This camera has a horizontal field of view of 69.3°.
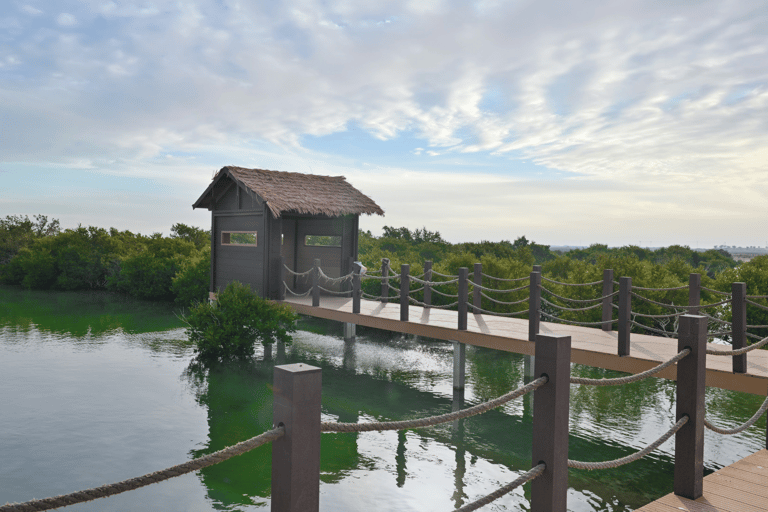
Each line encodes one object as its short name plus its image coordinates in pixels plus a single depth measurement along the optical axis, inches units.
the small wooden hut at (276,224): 587.8
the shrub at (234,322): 525.0
